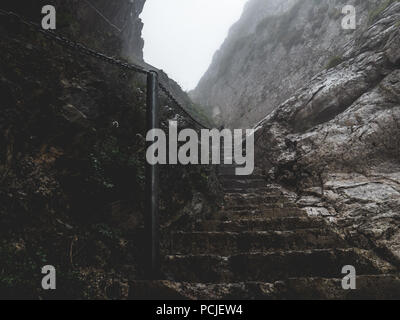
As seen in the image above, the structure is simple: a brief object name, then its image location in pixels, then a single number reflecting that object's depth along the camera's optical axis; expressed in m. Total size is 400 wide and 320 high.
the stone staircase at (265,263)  2.25
